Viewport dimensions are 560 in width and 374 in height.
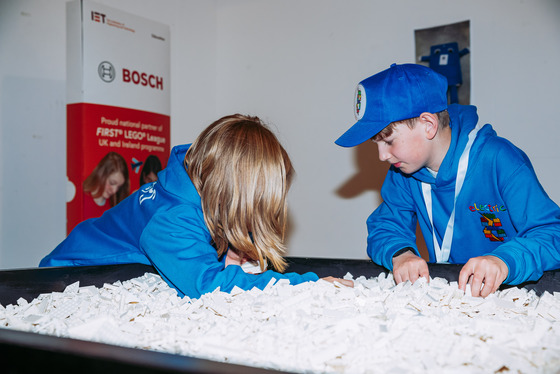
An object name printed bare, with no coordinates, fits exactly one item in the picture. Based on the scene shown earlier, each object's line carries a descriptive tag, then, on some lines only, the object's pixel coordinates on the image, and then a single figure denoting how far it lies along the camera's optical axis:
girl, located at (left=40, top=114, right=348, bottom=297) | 1.20
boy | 1.33
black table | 0.54
